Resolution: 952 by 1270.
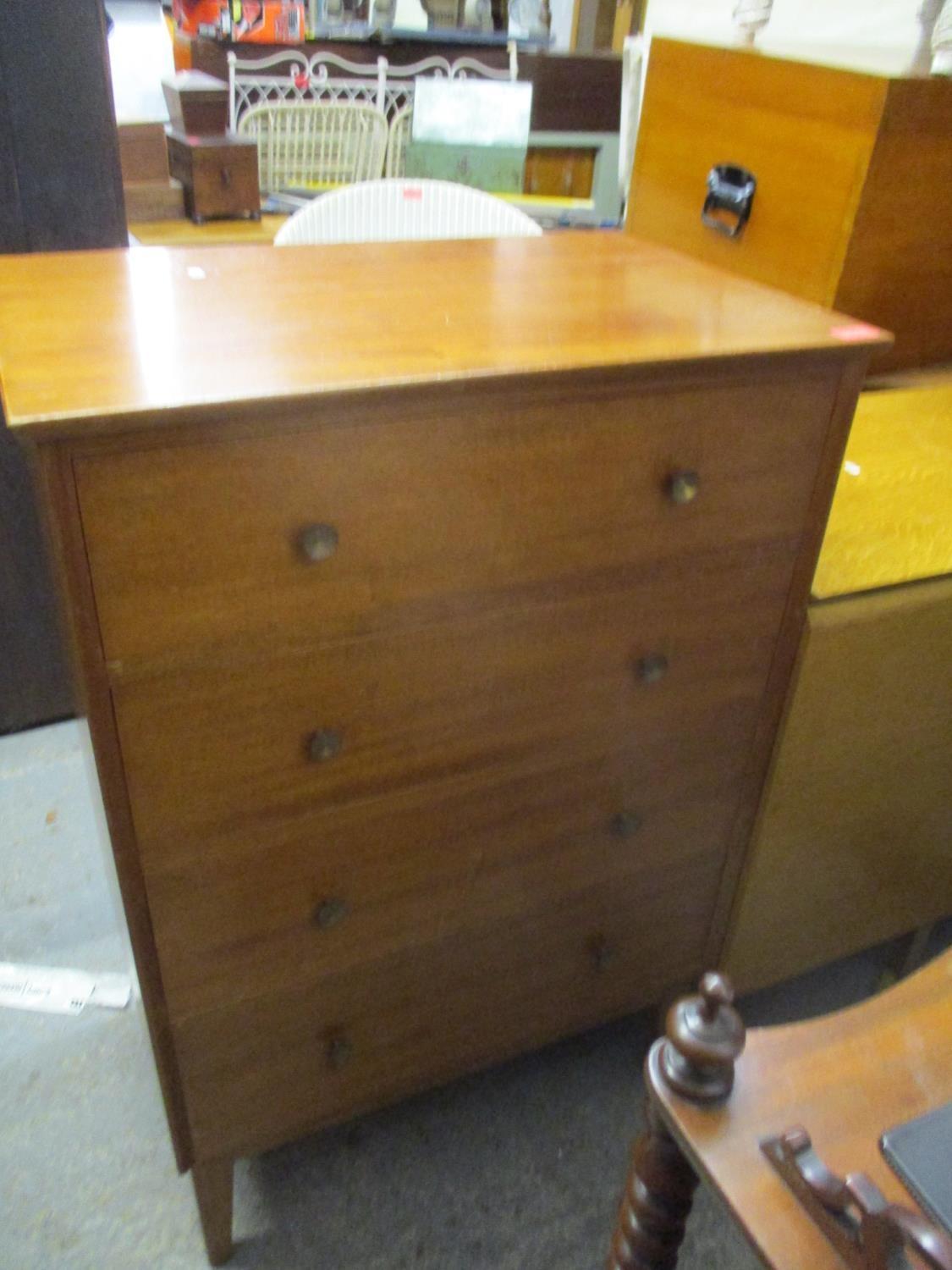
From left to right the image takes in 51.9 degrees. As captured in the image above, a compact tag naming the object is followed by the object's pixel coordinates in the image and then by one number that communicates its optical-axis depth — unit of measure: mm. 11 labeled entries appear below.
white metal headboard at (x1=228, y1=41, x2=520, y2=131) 2588
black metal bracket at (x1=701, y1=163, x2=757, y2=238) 1247
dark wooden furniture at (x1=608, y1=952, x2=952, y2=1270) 528
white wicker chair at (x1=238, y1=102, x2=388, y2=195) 2488
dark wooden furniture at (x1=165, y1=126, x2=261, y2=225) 2092
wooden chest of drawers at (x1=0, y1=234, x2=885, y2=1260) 660
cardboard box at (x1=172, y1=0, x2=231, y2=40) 2701
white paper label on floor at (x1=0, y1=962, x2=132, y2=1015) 1297
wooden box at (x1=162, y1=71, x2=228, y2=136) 2104
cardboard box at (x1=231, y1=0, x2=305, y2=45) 2711
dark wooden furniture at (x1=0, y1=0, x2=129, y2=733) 1325
